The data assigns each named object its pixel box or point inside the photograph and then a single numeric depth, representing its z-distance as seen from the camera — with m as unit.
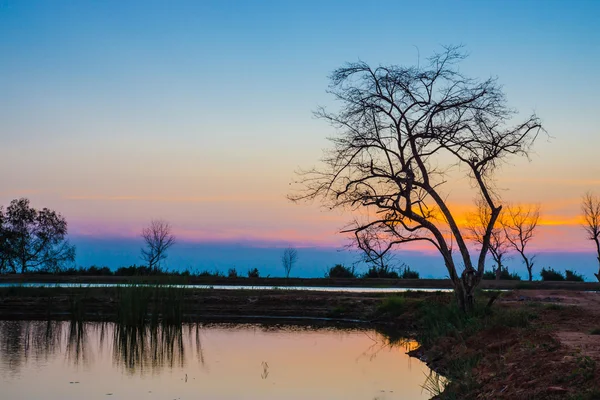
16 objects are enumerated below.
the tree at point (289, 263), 57.34
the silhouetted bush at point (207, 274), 46.93
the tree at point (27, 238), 50.59
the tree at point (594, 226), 45.66
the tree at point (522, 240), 49.91
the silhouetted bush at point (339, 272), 50.56
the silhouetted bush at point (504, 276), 48.41
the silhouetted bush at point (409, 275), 50.44
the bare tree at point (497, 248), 49.62
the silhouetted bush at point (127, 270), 43.71
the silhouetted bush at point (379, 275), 49.69
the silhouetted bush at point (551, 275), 47.97
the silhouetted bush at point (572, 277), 47.31
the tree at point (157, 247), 52.66
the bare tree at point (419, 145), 17.39
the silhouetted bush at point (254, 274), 48.96
